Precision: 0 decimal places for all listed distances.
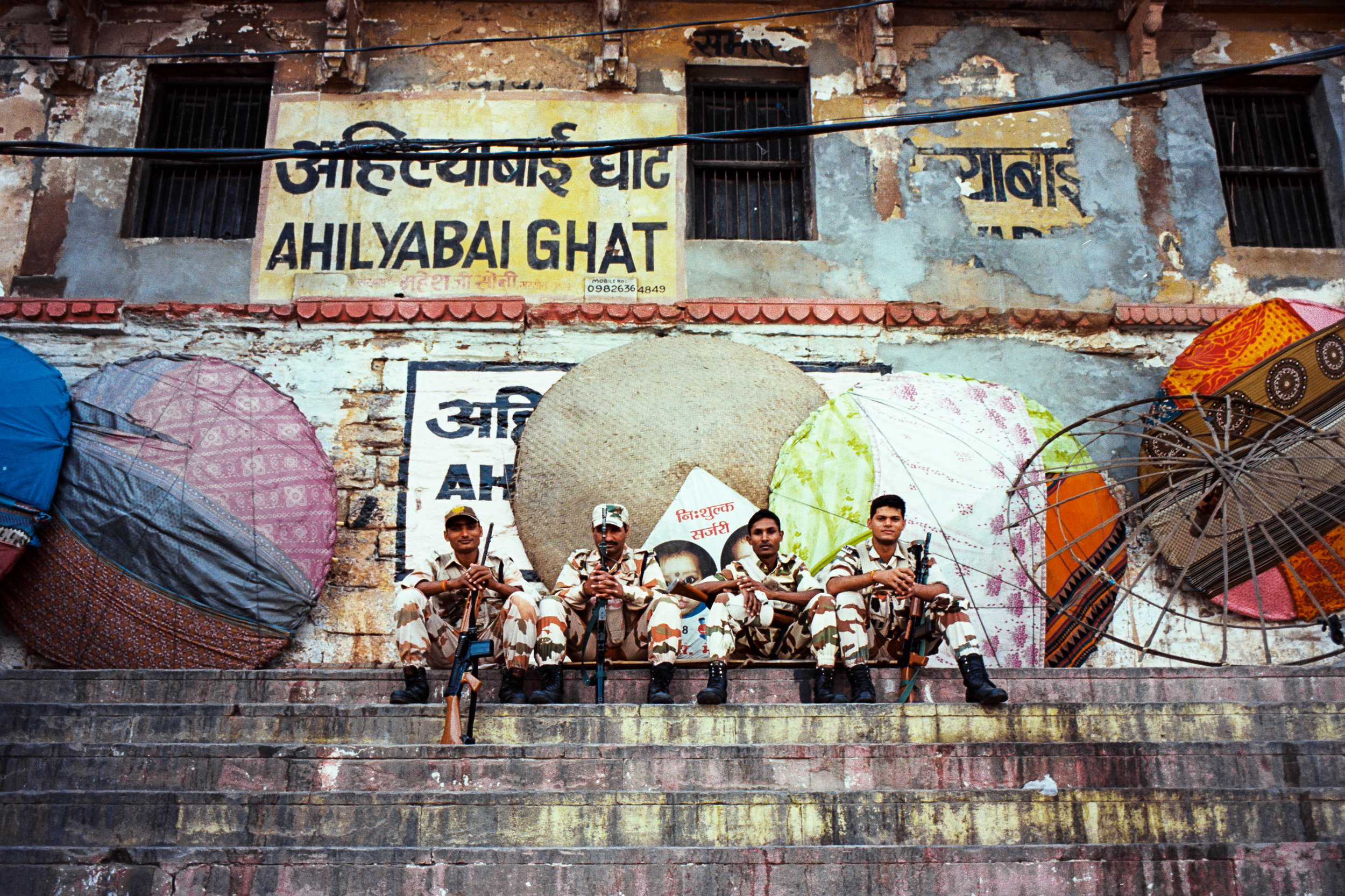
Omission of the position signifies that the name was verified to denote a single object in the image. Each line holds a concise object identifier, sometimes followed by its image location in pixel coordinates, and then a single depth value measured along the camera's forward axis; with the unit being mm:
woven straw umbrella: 9023
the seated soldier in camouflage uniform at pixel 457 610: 6688
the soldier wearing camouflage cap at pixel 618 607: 6633
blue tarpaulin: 8461
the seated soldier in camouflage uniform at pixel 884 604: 6465
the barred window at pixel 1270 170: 10742
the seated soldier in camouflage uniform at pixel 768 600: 7090
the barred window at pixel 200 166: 10477
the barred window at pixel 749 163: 10594
